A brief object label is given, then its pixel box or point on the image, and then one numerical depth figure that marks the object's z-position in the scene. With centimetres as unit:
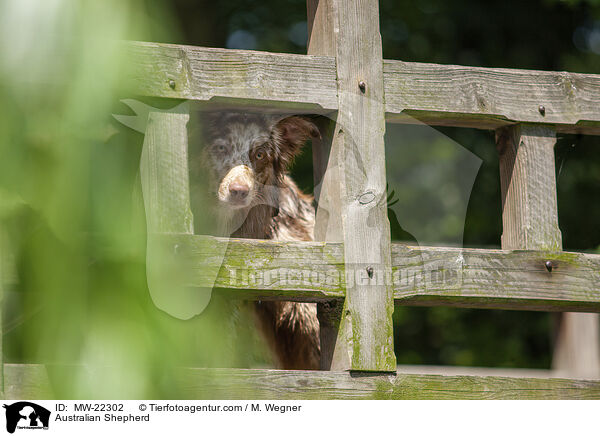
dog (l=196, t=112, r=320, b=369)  846
